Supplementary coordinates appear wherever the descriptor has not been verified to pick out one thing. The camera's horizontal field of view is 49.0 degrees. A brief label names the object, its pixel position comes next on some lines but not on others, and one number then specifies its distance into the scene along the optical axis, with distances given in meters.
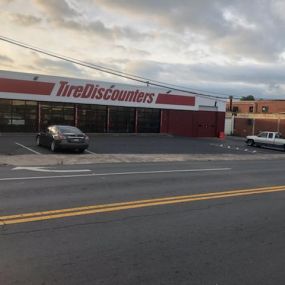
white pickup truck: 27.93
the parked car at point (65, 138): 16.83
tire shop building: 24.61
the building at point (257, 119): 41.82
